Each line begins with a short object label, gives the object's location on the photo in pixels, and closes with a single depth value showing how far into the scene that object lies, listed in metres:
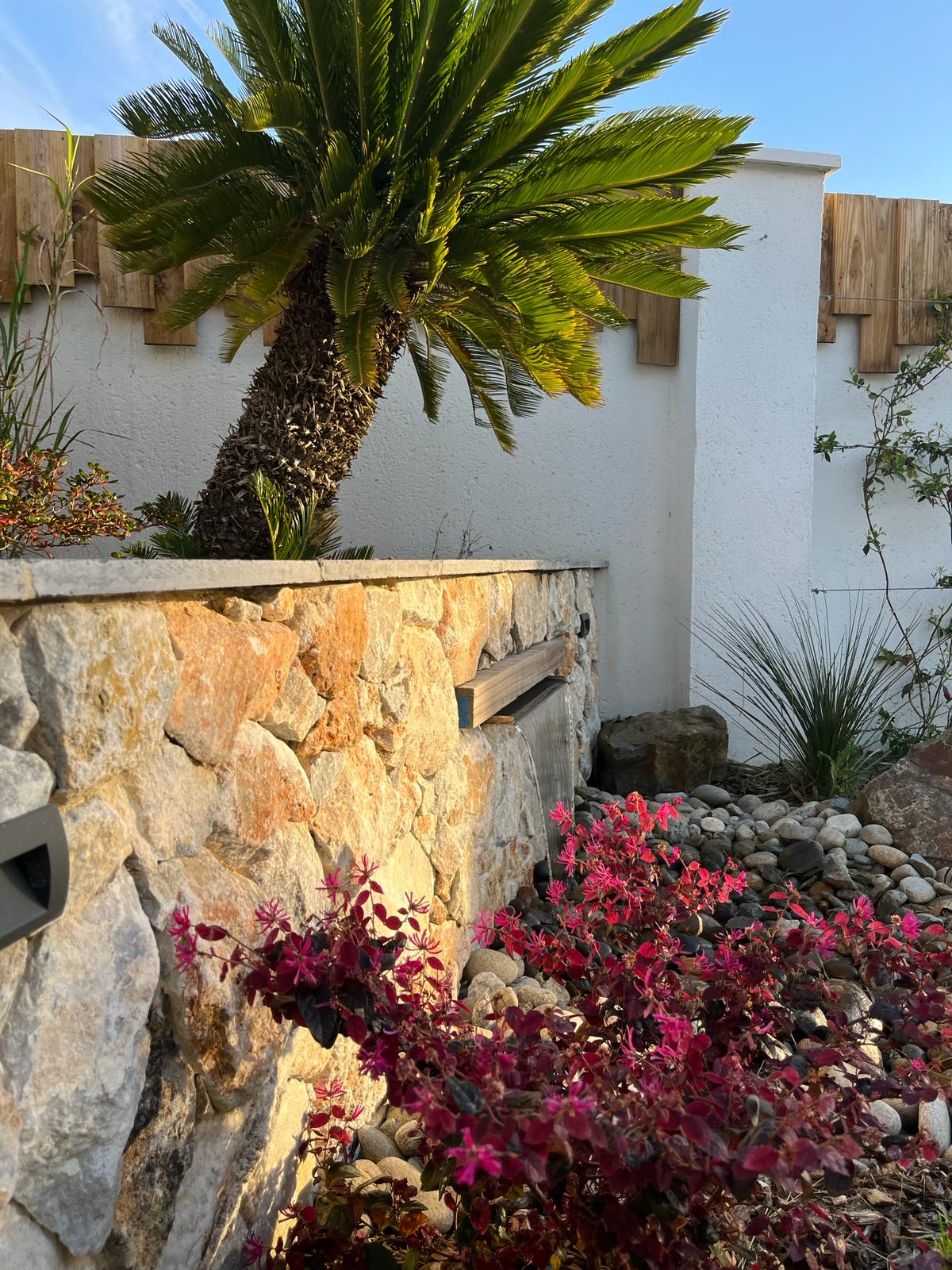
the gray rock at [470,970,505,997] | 2.26
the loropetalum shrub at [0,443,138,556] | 2.06
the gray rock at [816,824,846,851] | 3.43
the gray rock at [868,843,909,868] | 3.33
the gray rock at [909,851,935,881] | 3.29
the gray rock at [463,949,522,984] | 2.38
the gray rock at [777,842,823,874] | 3.26
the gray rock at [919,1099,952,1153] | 1.96
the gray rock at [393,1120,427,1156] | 1.71
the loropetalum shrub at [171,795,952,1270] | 1.02
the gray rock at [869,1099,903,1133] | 1.96
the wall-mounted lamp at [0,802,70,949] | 0.84
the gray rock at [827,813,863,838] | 3.55
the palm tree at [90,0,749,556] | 2.46
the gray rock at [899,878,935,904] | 3.08
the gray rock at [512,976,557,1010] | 2.26
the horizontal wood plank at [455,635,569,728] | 2.39
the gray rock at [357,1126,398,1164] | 1.71
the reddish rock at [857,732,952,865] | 3.42
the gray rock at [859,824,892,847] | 3.45
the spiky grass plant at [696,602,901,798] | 4.26
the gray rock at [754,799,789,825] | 3.91
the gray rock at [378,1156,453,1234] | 1.56
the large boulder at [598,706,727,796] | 4.41
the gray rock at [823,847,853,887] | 3.18
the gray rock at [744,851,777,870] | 3.27
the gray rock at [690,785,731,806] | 4.23
